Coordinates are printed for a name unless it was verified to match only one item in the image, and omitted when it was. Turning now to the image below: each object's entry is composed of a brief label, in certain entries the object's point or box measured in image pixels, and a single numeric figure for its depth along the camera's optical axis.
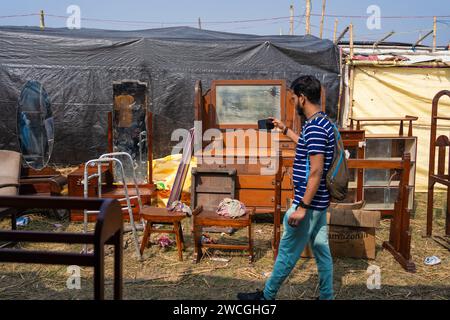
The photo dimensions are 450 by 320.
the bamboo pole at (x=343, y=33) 8.99
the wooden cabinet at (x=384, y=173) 6.16
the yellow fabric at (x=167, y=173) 6.19
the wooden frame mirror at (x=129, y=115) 6.46
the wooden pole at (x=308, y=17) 14.13
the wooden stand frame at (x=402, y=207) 4.19
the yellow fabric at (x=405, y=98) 7.65
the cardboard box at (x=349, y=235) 4.43
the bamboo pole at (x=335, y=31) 11.79
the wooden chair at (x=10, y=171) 5.10
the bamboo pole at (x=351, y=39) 7.59
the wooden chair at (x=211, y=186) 5.26
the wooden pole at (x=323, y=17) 13.73
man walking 2.79
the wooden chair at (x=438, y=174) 4.84
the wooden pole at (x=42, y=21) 13.39
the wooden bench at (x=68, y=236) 1.65
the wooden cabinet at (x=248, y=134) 5.38
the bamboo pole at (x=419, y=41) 11.73
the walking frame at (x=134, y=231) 4.45
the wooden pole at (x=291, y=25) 18.43
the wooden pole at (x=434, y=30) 13.44
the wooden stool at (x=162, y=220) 4.39
